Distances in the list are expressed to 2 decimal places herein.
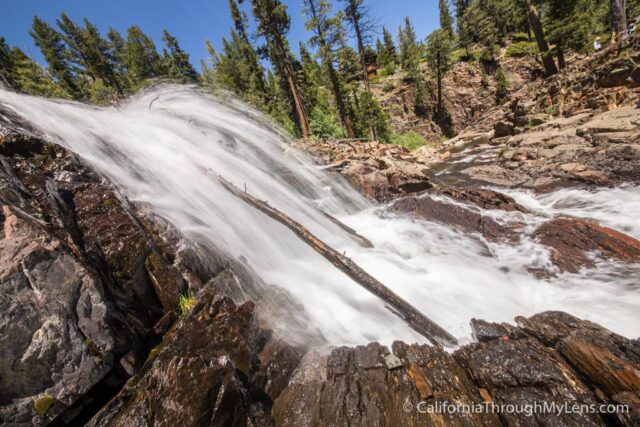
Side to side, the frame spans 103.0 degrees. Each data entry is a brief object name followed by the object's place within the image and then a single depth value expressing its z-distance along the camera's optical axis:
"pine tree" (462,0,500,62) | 32.12
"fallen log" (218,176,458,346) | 4.15
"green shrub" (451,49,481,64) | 33.87
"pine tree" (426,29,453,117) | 29.05
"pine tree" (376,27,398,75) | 41.65
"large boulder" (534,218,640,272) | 5.24
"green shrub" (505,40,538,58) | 30.44
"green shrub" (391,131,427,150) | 24.45
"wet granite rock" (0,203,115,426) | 2.25
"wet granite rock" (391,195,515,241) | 6.86
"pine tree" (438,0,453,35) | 51.53
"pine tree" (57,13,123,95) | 34.25
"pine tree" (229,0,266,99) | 26.34
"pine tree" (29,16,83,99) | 33.19
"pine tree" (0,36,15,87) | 28.47
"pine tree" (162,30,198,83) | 37.50
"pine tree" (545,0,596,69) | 19.91
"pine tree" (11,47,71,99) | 25.47
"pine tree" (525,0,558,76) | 18.92
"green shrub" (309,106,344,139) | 19.78
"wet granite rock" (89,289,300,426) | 2.50
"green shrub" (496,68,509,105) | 28.06
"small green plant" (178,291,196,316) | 3.65
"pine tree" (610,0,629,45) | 15.10
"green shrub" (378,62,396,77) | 40.94
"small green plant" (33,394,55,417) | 2.27
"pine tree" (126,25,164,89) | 35.97
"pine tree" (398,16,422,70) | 31.33
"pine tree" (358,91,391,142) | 20.31
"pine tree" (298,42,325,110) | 24.59
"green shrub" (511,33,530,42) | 35.78
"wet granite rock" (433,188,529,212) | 7.46
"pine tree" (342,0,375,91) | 24.34
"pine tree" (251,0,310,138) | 15.55
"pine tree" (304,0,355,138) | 15.20
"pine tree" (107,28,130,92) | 38.00
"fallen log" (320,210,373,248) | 7.49
